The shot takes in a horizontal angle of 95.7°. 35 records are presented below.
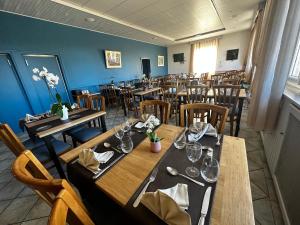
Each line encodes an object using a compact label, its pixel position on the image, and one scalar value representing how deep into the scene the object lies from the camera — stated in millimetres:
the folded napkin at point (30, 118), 1997
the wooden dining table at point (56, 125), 1513
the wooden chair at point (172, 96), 3117
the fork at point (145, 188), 598
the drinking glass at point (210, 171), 689
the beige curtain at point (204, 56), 7799
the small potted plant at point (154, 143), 939
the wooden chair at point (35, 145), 1174
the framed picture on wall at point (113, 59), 5465
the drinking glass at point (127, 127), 1240
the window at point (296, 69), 1739
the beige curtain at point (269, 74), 1373
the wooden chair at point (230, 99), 2166
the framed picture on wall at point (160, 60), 8745
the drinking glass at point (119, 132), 1135
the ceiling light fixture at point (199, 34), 6323
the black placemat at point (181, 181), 559
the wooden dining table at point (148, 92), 3510
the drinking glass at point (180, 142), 980
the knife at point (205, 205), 511
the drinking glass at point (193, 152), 829
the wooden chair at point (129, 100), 3659
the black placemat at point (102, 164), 804
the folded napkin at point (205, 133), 1049
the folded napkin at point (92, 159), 830
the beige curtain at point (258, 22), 3886
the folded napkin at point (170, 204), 492
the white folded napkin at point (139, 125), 1329
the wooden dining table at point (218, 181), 538
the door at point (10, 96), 3182
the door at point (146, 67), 7660
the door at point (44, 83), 3626
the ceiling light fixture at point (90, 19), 3780
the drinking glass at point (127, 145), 990
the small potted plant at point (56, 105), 1713
